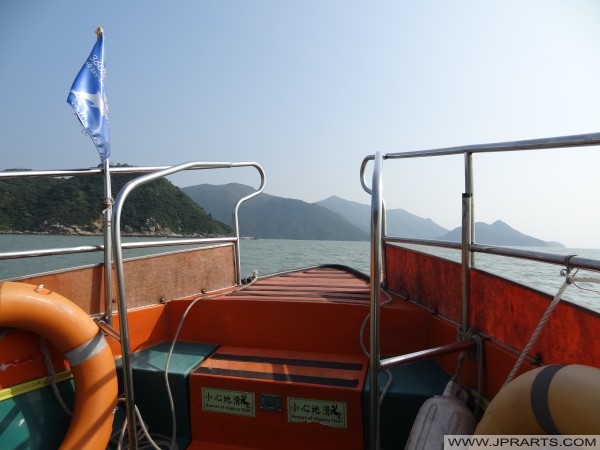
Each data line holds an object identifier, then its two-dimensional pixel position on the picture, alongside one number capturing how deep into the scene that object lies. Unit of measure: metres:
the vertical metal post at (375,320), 1.24
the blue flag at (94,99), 2.15
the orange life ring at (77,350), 1.53
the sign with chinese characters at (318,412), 1.61
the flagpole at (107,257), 1.96
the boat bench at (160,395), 1.79
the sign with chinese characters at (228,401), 1.72
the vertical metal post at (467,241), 1.62
